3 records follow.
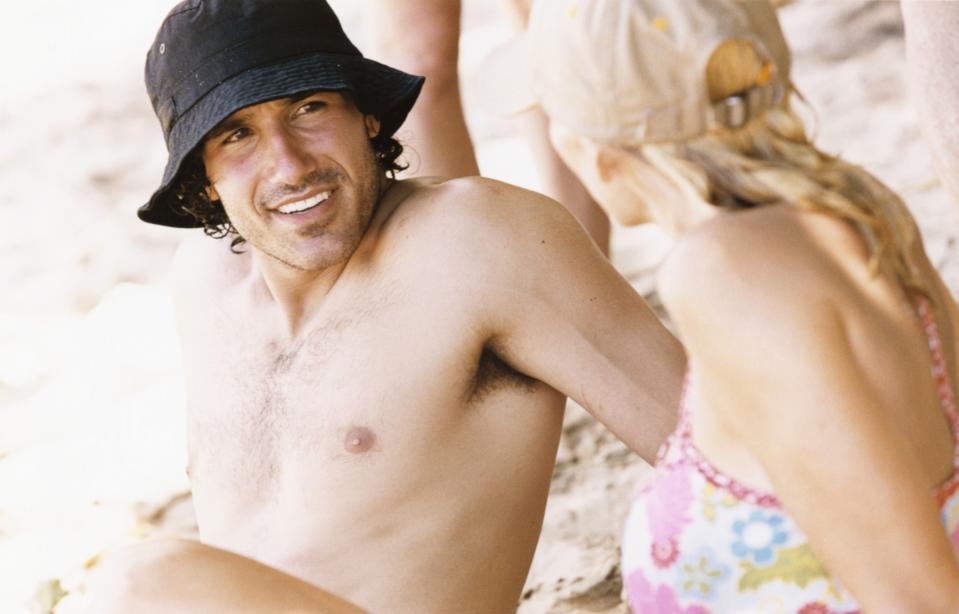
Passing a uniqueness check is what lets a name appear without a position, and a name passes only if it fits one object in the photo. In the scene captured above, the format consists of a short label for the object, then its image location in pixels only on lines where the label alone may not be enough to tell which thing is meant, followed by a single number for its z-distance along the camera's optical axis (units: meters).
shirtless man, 4.61
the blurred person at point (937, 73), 4.70
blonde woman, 3.00
